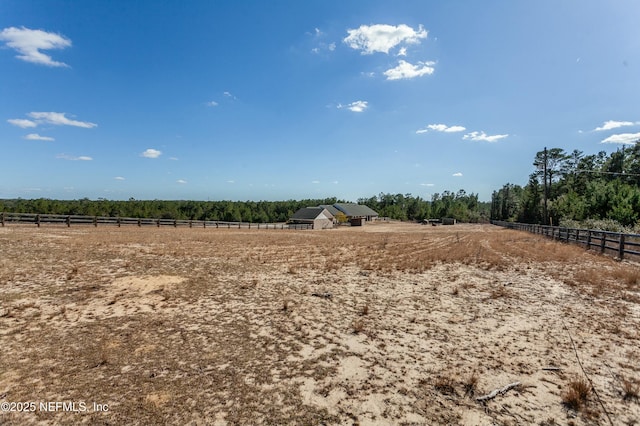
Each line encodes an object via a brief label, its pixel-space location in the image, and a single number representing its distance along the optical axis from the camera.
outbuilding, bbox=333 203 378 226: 97.96
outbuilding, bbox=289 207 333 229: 71.06
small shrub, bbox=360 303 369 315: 7.90
